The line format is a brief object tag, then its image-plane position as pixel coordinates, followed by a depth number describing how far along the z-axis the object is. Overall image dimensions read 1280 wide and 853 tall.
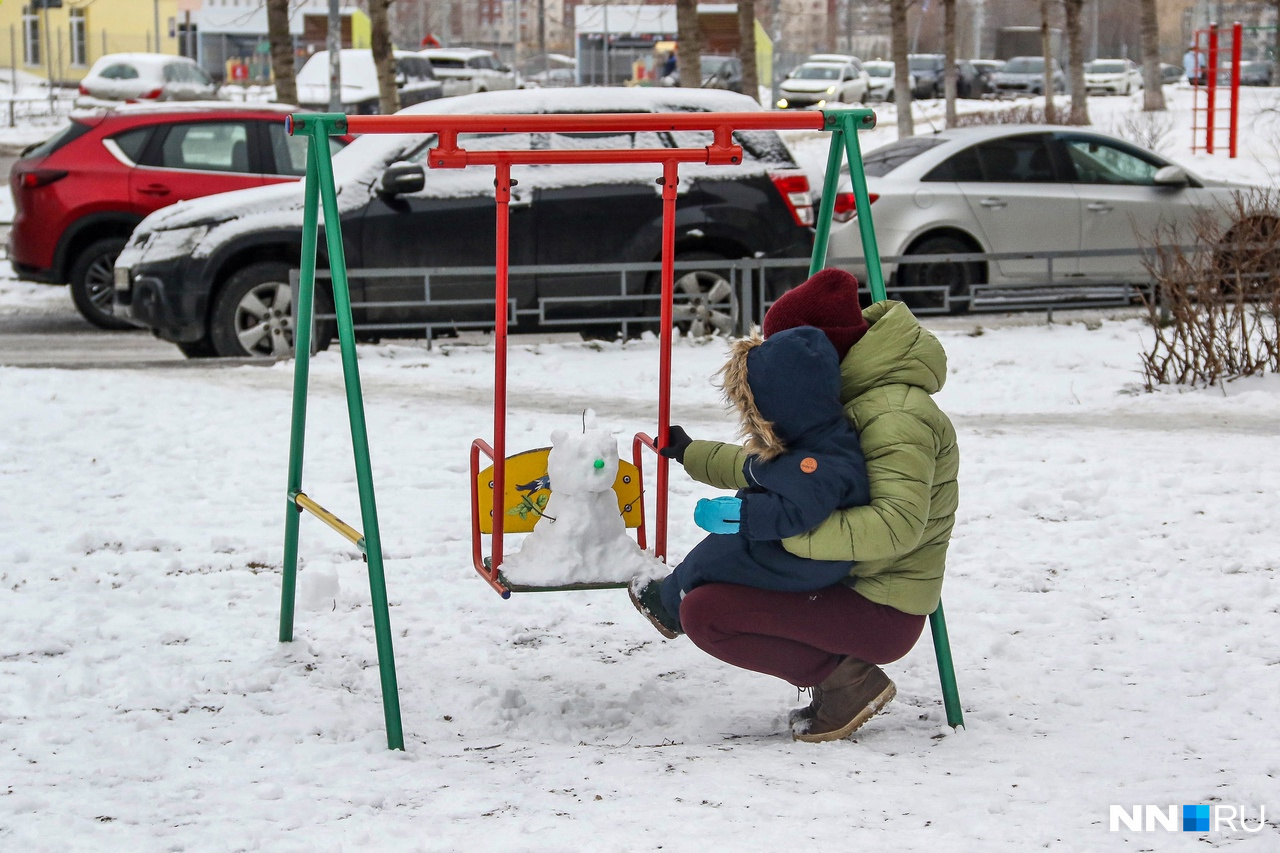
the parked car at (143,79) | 31.05
